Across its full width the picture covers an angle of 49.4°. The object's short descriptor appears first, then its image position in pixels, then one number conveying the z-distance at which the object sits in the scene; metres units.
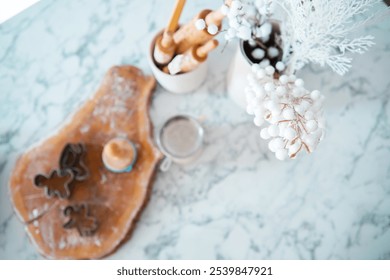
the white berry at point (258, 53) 0.60
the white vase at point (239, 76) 0.60
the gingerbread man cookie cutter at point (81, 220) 0.66
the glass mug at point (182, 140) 0.69
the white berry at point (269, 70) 0.52
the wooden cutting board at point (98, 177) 0.68
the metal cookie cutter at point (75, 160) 0.68
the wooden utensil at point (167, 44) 0.59
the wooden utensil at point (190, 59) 0.60
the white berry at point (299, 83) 0.50
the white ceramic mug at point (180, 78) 0.65
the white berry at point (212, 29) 0.52
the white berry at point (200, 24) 0.52
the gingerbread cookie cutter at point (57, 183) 0.67
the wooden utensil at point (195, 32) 0.55
